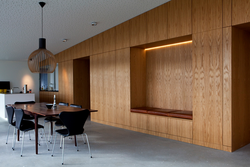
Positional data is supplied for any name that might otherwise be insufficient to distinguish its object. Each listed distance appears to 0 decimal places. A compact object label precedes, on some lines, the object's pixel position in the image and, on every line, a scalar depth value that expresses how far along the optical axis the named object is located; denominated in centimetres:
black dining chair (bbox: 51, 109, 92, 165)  358
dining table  398
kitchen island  809
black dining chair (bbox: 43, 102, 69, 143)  511
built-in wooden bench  475
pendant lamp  425
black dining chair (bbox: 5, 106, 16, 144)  436
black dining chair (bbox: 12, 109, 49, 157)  407
